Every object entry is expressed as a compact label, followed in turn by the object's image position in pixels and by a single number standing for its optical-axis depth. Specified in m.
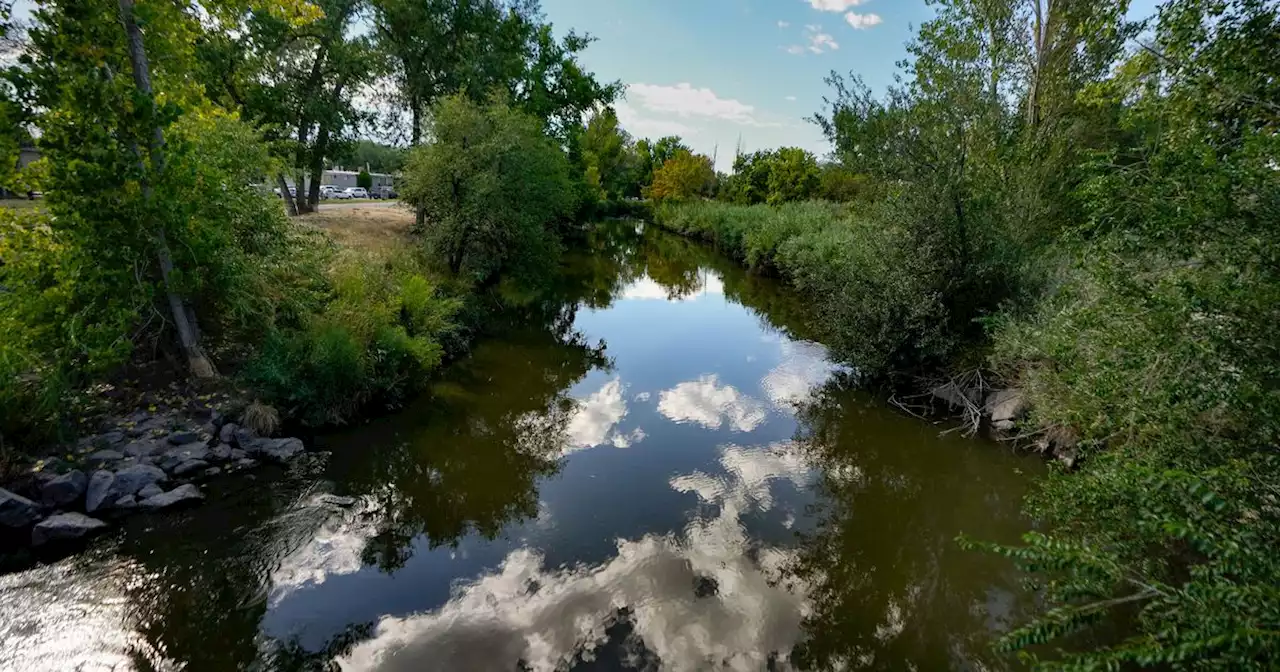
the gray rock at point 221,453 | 7.90
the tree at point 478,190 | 15.57
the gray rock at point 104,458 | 7.05
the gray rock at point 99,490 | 6.60
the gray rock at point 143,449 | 7.38
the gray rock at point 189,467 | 7.48
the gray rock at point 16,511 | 6.10
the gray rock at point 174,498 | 6.88
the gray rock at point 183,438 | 7.84
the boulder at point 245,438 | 8.24
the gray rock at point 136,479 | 6.88
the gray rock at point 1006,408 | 9.66
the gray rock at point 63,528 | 6.13
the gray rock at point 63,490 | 6.49
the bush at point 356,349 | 9.18
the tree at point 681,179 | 55.19
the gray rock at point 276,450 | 8.23
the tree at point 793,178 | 40.31
